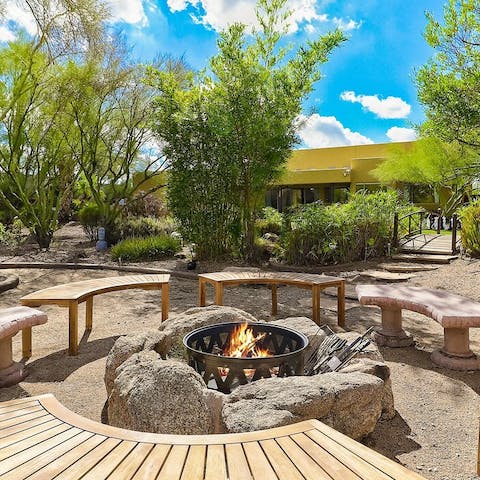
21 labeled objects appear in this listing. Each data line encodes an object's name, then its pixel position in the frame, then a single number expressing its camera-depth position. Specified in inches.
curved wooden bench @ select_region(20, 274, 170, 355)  159.0
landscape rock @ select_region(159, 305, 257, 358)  138.5
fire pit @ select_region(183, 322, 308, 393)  109.3
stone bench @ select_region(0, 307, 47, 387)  132.0
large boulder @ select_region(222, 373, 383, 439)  86.0
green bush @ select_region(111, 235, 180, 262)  390.3
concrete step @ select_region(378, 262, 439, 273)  327.6
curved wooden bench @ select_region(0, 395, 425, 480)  56.7
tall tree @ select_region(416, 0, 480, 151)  354.3
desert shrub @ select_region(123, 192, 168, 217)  618.5
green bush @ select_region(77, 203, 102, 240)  555.5
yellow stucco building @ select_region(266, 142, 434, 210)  863.7
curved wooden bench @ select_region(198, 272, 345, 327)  195.0
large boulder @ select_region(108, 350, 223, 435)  87.7
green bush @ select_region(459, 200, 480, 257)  340.8
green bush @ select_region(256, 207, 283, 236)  408.6
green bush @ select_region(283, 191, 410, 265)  352.5
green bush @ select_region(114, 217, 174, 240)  502.9
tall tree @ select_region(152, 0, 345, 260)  335.0
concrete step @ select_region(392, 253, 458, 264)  349.7
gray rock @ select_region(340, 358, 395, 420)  110.6
